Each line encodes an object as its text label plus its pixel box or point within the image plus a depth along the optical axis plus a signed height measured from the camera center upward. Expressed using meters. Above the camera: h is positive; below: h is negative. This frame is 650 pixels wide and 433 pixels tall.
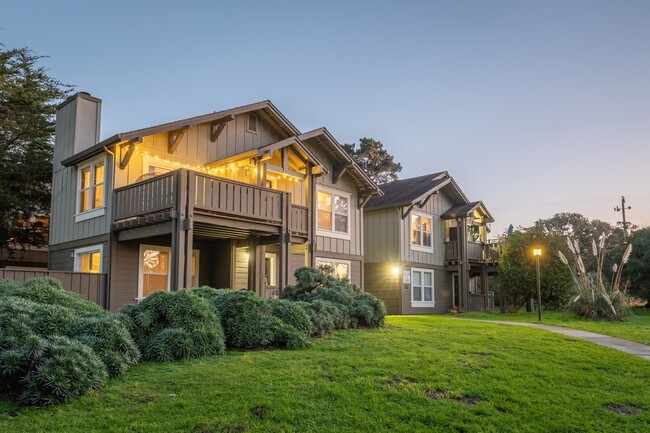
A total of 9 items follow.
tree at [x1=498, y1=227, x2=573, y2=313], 23.14 +0.27
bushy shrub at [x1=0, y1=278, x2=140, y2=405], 5.39 -0.77
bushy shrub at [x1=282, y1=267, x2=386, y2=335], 11.70 -0.46
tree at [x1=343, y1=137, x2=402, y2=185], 48.41 +10.50
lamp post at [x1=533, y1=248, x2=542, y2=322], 17.51 +0.83
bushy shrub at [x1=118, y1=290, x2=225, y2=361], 7.46 -0.72
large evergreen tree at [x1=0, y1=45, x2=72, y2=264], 20.52 +5.56
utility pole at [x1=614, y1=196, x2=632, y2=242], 51.32 +6.66
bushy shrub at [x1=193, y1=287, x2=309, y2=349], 8.56 -0.78
